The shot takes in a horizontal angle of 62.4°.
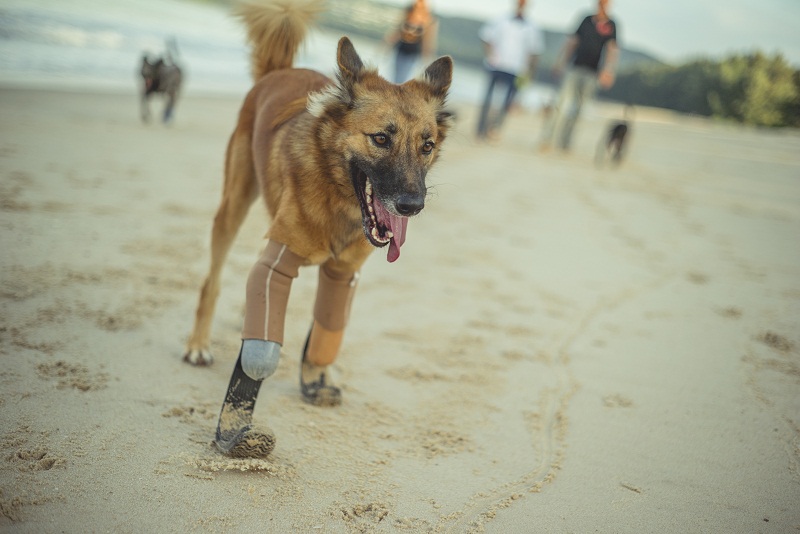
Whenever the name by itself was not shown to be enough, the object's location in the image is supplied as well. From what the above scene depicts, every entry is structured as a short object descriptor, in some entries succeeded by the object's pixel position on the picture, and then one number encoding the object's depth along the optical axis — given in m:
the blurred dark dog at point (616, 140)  12.24
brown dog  2.65
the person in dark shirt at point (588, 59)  11.26
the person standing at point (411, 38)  10.77
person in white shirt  12.04
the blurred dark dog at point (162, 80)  9.36
